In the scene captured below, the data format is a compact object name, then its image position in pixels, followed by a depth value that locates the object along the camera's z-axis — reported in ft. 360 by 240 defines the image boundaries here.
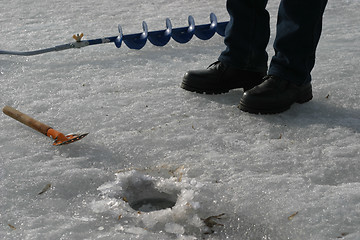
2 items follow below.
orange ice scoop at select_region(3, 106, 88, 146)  14.03
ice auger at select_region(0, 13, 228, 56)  21.79
